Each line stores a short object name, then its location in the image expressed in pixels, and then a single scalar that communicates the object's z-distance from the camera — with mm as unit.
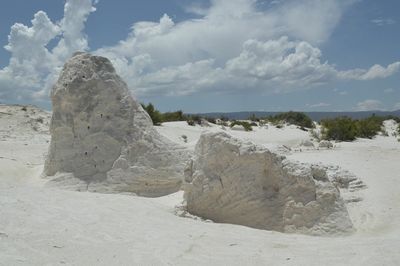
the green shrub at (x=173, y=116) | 30603
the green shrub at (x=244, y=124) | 27672
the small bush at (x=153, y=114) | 24067
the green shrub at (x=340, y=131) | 22823
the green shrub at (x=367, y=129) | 24484
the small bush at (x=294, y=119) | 35375
